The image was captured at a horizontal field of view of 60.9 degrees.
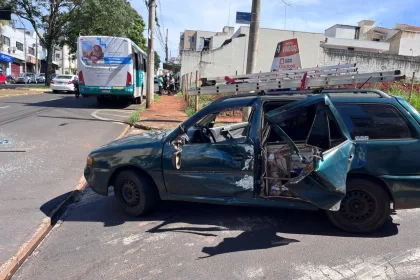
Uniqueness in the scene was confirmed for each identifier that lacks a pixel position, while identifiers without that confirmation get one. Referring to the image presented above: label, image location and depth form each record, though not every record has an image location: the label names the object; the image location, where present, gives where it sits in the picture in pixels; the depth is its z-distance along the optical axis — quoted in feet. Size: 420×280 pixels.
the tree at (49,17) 103.55
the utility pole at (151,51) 54.39
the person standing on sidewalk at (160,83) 104.01
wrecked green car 13.23
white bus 53.16
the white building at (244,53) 114.42
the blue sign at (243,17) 31.88
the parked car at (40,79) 171.83
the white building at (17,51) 174.40
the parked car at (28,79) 165.27
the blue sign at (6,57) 163.22
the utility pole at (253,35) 32.32
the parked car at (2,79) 128.28
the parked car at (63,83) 90.79
